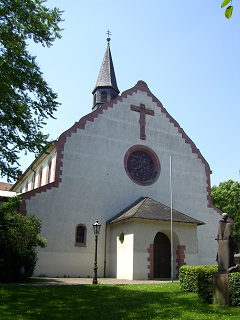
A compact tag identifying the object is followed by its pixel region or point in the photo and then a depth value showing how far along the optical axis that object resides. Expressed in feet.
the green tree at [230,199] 159.94
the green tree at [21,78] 43.19
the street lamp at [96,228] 64.25
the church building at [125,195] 75.25
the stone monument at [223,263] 37.17
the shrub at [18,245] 59.67
